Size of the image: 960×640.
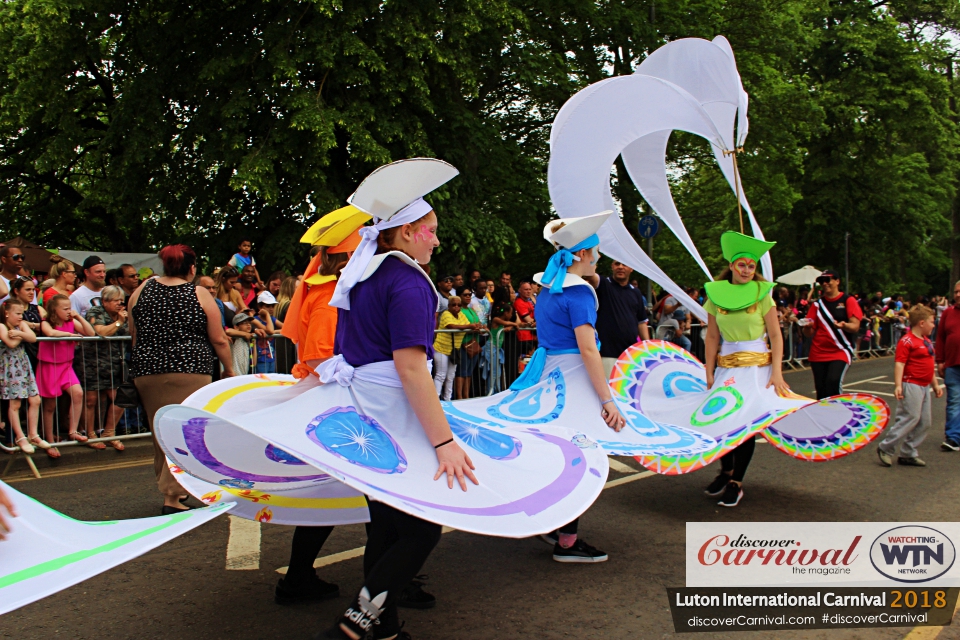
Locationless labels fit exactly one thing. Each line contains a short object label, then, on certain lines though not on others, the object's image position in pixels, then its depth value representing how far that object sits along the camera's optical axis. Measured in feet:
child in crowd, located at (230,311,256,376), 28.60
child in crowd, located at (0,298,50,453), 22.84
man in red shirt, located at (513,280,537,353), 39.17
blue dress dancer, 15.24
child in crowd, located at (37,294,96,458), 24.38
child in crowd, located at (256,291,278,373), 29.54
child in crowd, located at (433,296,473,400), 35.04
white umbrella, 75.56
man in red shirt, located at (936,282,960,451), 26.35
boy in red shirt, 23.81
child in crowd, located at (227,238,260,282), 35.76
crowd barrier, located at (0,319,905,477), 25.29
